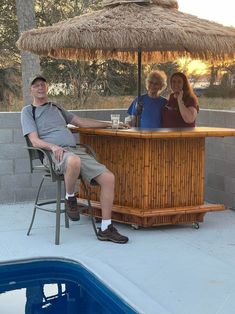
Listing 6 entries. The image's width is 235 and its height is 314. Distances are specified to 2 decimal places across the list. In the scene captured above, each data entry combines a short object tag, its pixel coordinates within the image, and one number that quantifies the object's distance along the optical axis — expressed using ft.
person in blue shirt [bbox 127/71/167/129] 17.30
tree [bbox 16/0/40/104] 27.99
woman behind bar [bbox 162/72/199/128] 16.12
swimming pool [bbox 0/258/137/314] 10.68
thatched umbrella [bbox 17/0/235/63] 14.37
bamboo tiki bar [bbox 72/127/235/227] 14.87
